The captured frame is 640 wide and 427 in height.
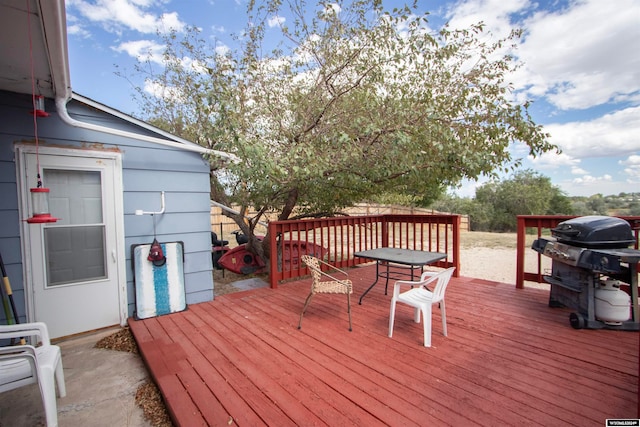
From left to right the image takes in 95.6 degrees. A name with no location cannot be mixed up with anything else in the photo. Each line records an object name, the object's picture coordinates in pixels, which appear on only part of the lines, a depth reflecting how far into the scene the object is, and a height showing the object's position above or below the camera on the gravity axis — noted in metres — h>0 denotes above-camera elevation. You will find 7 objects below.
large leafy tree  3.87 +1.47
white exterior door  2.72 -0.39
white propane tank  2.66 -0.98
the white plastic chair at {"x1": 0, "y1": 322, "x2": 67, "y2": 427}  1.57 -0.92
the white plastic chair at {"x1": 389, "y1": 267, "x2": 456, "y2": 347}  2.45 -0.88
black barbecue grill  2.56 -0.67
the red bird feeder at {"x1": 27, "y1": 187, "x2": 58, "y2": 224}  1.82 +0.03
